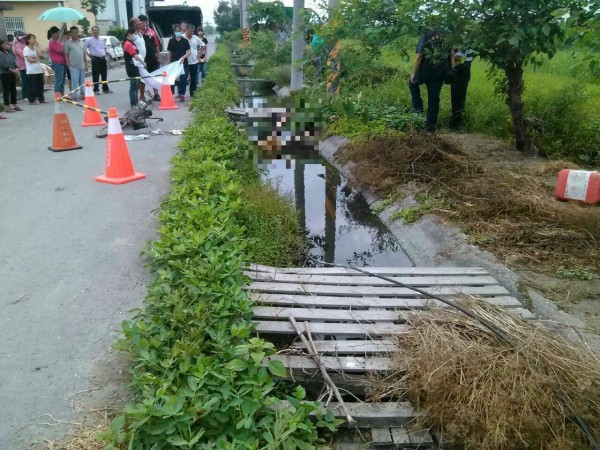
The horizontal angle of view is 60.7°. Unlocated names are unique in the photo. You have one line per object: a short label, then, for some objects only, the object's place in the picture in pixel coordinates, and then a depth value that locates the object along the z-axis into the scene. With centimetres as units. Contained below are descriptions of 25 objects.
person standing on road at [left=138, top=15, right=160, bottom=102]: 1096
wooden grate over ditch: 261
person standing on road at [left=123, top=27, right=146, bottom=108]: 1038
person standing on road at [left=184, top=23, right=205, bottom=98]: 1245
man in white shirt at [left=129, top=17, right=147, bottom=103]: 1050
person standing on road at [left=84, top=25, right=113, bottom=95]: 1198
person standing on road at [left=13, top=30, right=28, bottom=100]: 1133
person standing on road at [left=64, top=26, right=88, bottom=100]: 1104
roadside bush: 215
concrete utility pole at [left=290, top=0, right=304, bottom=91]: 1268
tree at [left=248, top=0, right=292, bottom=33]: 2750
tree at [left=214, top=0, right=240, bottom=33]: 5766
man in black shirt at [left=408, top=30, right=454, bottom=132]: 704
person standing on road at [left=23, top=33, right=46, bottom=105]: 1071
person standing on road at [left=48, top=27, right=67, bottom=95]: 1110
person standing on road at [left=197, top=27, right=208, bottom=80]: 1345
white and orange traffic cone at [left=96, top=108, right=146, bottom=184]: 612
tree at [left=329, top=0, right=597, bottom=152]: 552
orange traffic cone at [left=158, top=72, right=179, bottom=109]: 1128
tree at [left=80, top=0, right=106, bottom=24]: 3092
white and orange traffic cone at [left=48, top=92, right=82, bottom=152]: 749
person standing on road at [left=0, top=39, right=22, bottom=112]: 1031
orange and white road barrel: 499
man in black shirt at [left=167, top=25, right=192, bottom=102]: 1207
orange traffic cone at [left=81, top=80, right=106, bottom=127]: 947
